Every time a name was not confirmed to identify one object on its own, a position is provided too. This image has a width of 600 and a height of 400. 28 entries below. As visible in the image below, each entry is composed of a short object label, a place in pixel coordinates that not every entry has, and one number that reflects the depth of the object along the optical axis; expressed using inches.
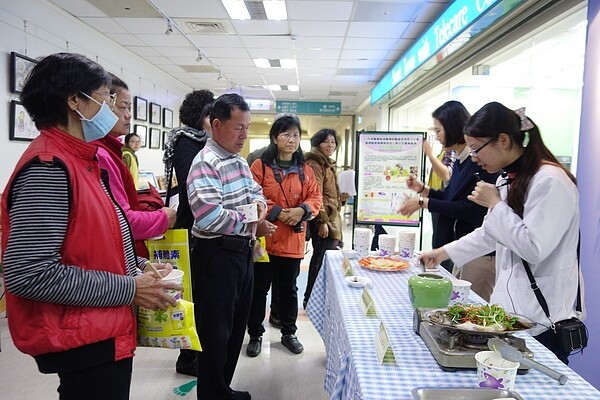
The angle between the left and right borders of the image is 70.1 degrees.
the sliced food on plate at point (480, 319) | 41.6
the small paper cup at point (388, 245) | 84.3
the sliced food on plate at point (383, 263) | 76.0
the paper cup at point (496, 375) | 35.2
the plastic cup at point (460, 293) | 56.0
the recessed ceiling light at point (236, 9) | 170.9
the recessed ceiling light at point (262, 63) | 268.4
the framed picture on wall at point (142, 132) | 261.6
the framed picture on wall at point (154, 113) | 287.1
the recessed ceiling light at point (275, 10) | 171.1
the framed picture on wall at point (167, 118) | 316.5
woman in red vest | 36.1
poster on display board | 140.1
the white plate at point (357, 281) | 66.2
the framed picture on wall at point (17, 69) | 147.9
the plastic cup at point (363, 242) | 86.5
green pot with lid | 52.6
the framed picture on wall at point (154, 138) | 288.8
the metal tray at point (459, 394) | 33.7
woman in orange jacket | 103.7
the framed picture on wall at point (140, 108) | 259.2
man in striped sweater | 67.9
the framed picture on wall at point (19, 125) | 150.9
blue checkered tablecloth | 37.3
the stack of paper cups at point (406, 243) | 83.4
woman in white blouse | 50.9
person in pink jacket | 48.9
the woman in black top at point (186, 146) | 77.9
